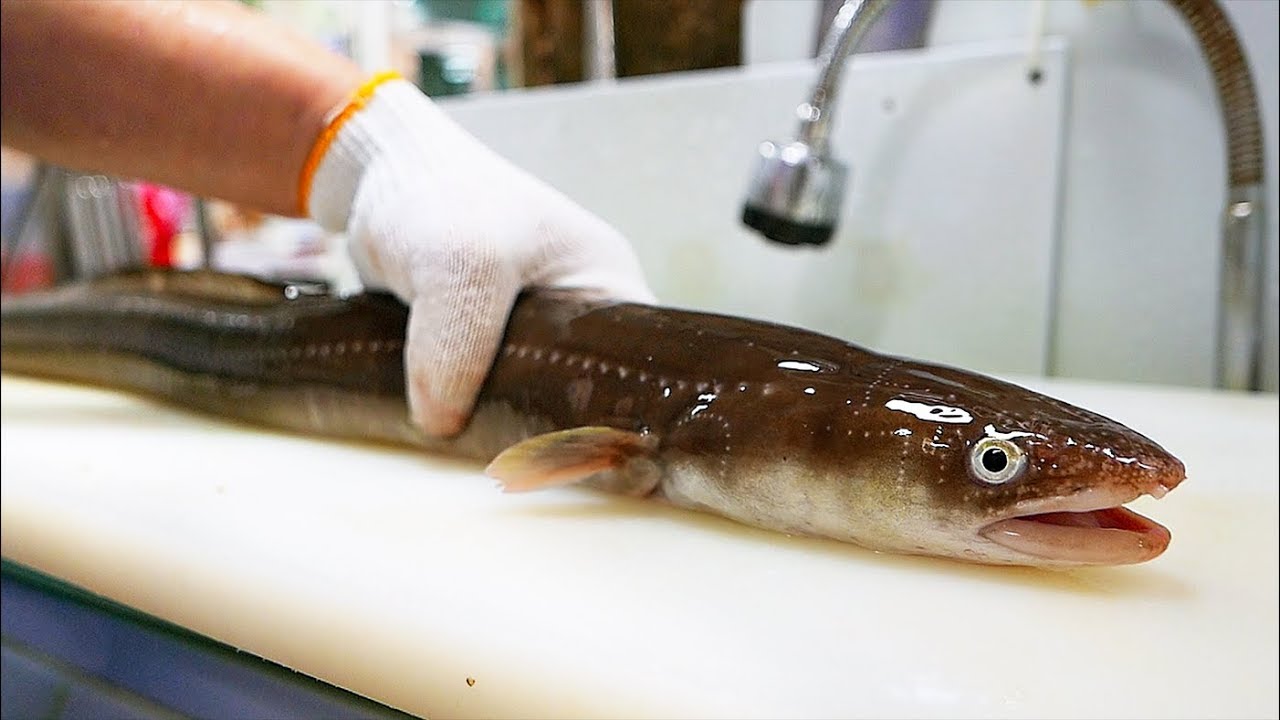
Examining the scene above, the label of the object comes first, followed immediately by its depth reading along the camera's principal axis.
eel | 0.50
